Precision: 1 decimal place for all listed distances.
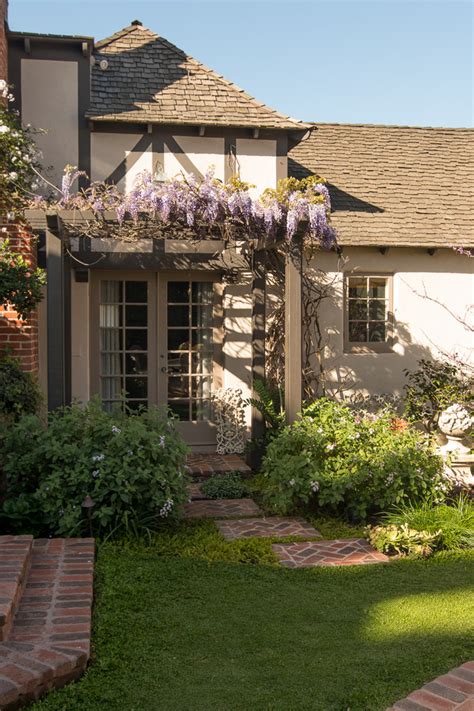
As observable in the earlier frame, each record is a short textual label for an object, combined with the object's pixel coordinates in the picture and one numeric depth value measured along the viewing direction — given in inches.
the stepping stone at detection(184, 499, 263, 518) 258.4
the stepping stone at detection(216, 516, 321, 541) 234.5
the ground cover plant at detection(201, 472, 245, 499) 285.9
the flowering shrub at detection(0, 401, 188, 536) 216.5
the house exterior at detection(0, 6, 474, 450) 325.7
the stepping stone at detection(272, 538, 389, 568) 208.7
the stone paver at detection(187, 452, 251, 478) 315.5
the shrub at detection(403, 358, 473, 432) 331.0
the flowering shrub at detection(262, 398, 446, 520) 241.3
